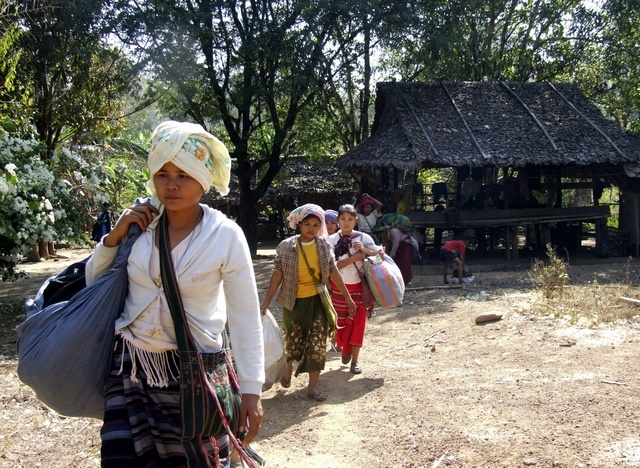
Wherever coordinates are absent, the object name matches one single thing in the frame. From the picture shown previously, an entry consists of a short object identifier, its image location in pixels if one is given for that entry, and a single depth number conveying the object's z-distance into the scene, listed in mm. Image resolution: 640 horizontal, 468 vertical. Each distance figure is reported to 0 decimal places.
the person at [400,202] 14616
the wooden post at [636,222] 15820
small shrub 8718
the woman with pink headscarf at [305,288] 5137
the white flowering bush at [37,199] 6871
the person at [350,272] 5809
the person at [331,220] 6273
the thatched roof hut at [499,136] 14172
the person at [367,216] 12094
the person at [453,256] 11680
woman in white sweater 2123
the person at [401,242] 10727
